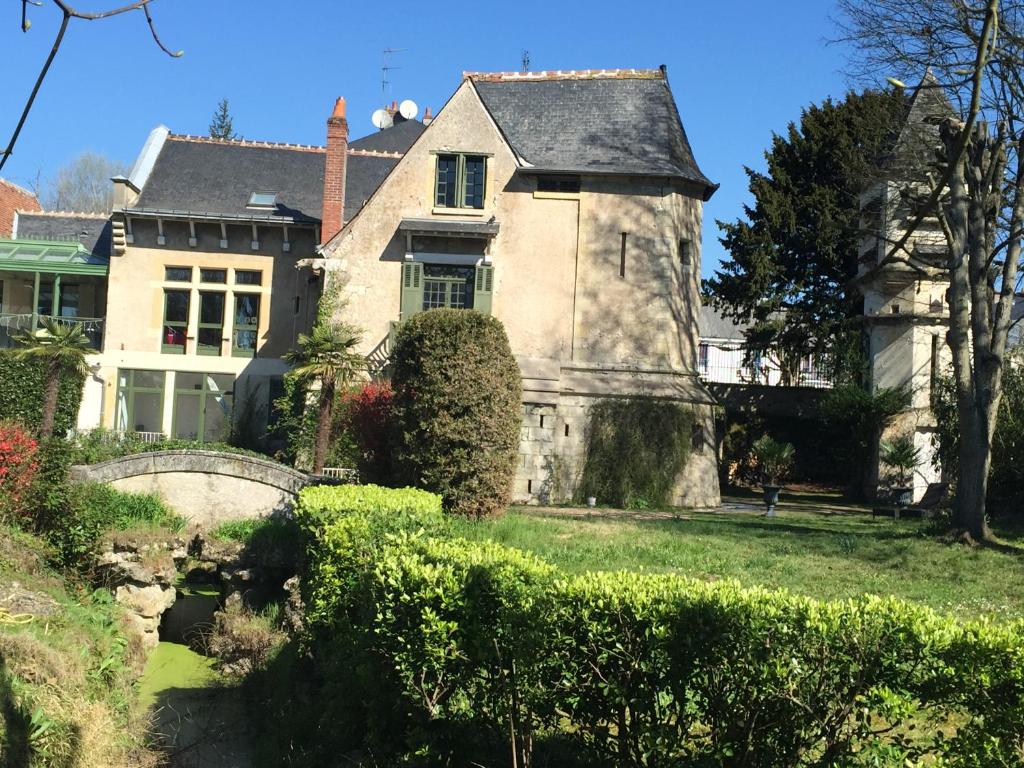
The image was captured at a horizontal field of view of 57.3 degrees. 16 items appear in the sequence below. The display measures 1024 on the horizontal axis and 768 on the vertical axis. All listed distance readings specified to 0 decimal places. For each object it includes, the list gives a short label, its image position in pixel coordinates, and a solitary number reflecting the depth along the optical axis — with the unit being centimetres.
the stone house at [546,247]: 2278
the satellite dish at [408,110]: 3809
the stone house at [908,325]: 2403
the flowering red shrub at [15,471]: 1509
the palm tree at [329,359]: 2098
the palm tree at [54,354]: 1947
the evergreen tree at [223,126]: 5028
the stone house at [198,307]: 2594
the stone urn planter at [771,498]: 1925
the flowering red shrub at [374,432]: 1670
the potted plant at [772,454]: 2225
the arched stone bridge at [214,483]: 1802
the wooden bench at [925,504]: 1908
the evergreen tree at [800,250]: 2730
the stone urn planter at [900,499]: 1902
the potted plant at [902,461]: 2312
